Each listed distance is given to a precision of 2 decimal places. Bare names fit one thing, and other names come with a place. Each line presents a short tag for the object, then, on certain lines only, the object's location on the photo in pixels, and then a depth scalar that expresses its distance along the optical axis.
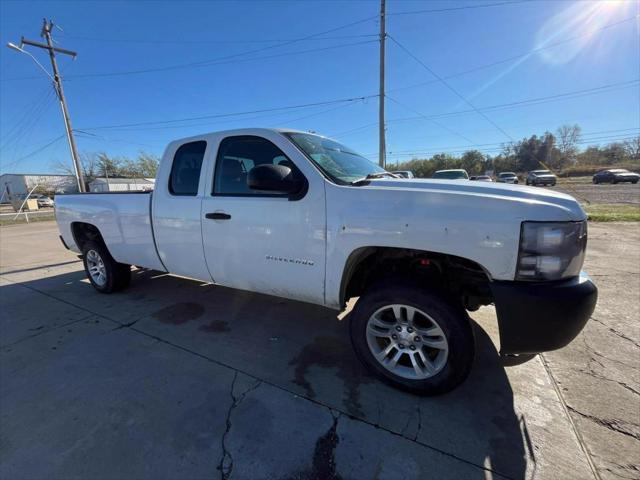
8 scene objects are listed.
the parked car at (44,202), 41.27
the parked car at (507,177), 31.62
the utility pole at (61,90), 16.34
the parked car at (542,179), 31.44
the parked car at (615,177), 31.69
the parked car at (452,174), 17.12
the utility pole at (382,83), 14.47
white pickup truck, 1.83
